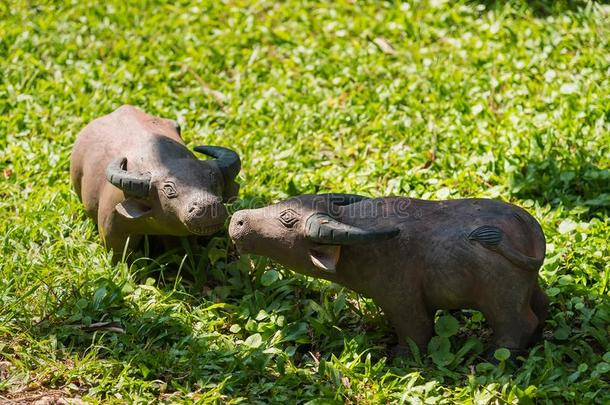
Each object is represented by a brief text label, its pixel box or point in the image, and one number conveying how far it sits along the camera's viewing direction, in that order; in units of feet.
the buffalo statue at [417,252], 38.60
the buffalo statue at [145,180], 44.06
